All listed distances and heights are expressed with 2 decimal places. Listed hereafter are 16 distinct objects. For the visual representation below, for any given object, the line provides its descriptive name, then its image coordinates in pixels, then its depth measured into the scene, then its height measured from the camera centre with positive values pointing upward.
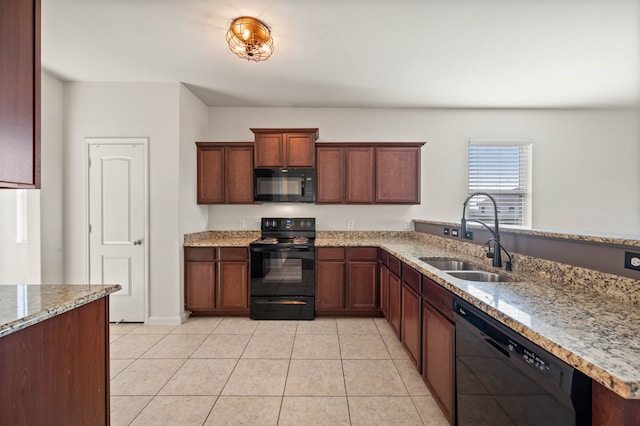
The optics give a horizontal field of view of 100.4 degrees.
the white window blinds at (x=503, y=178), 4.02 +0.51
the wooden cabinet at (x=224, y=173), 3.64 +0.52
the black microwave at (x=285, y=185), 3.61 +0.35
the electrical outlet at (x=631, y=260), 1.18 -0.22
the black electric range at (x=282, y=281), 3.31 -0.88
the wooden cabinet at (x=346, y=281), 3.35 -0.88
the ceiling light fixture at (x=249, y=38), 2.12 +1.43
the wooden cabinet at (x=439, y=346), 1.59 -0.89
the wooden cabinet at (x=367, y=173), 3.64 +0.52
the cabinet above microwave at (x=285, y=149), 3.55 +0.83
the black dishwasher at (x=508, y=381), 0.82 -0.63
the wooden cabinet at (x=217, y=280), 3.34 -0.87
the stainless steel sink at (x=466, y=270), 1.86 -0.47
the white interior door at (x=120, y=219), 3.19 -0.10
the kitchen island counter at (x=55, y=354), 0.96 -0.60
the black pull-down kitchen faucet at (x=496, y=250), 1.90 -0.28
